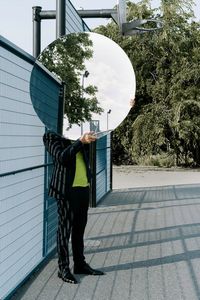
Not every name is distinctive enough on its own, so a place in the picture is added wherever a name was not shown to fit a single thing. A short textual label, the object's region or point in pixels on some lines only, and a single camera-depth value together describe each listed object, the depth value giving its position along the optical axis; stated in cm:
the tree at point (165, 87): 2311
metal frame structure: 760
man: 536
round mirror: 477
